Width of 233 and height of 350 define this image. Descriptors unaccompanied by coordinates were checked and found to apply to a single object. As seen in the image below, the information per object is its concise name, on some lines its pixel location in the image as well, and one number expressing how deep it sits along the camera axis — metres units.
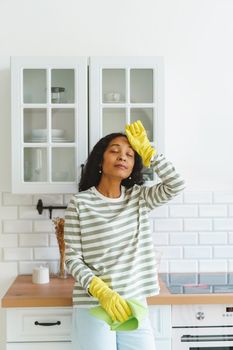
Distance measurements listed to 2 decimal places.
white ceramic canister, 2.75
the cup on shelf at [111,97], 2.71
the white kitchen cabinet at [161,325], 2.47
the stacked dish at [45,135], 2.71
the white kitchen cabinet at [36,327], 2.47
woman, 2.24
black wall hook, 2.95
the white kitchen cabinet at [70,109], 2.67
